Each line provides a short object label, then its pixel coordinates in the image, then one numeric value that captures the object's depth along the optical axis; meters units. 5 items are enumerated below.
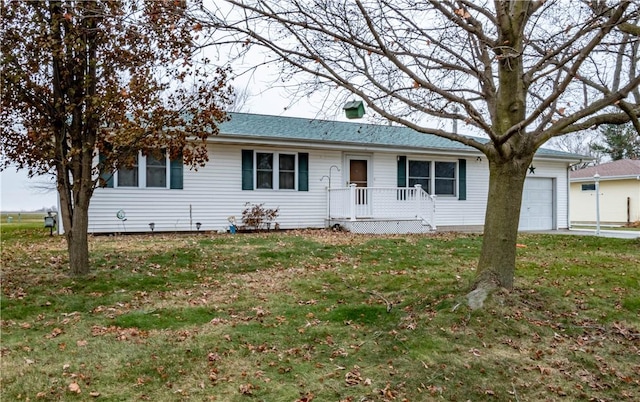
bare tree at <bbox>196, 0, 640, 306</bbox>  4.89
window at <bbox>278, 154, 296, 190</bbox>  14.48
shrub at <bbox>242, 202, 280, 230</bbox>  13.84
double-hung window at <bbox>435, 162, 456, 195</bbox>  16.59
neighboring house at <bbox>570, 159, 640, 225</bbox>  23.69
